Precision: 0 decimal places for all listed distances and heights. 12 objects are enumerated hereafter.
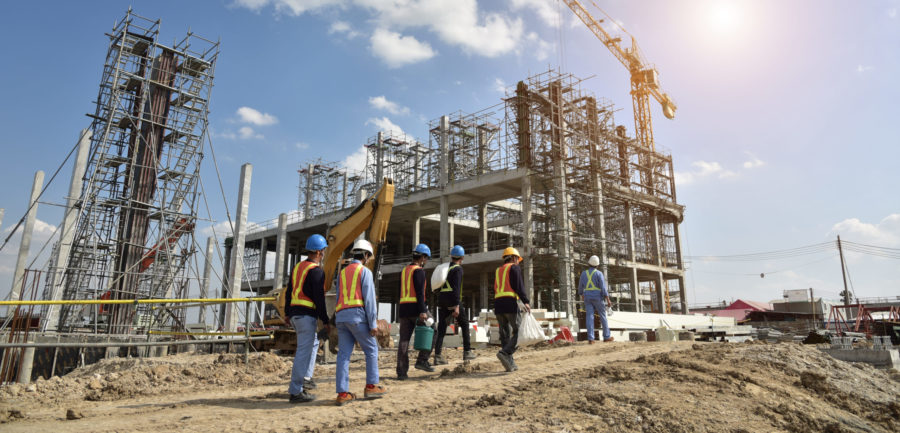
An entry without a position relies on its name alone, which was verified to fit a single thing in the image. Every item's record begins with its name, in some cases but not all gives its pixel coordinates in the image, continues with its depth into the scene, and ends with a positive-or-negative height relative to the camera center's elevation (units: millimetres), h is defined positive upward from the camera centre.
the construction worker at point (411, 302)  6922 +324
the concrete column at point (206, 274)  24094 +2674
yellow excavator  9062 +1679
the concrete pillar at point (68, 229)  19391 +3445
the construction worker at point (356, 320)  5516 +76
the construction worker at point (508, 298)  7410 +399
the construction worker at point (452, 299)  7621 +392
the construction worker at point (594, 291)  10914 +725
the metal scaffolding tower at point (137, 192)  21312 +5404
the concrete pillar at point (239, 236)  19766 +3263
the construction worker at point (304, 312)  5711 +160
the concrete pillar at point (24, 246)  18759 +2782
